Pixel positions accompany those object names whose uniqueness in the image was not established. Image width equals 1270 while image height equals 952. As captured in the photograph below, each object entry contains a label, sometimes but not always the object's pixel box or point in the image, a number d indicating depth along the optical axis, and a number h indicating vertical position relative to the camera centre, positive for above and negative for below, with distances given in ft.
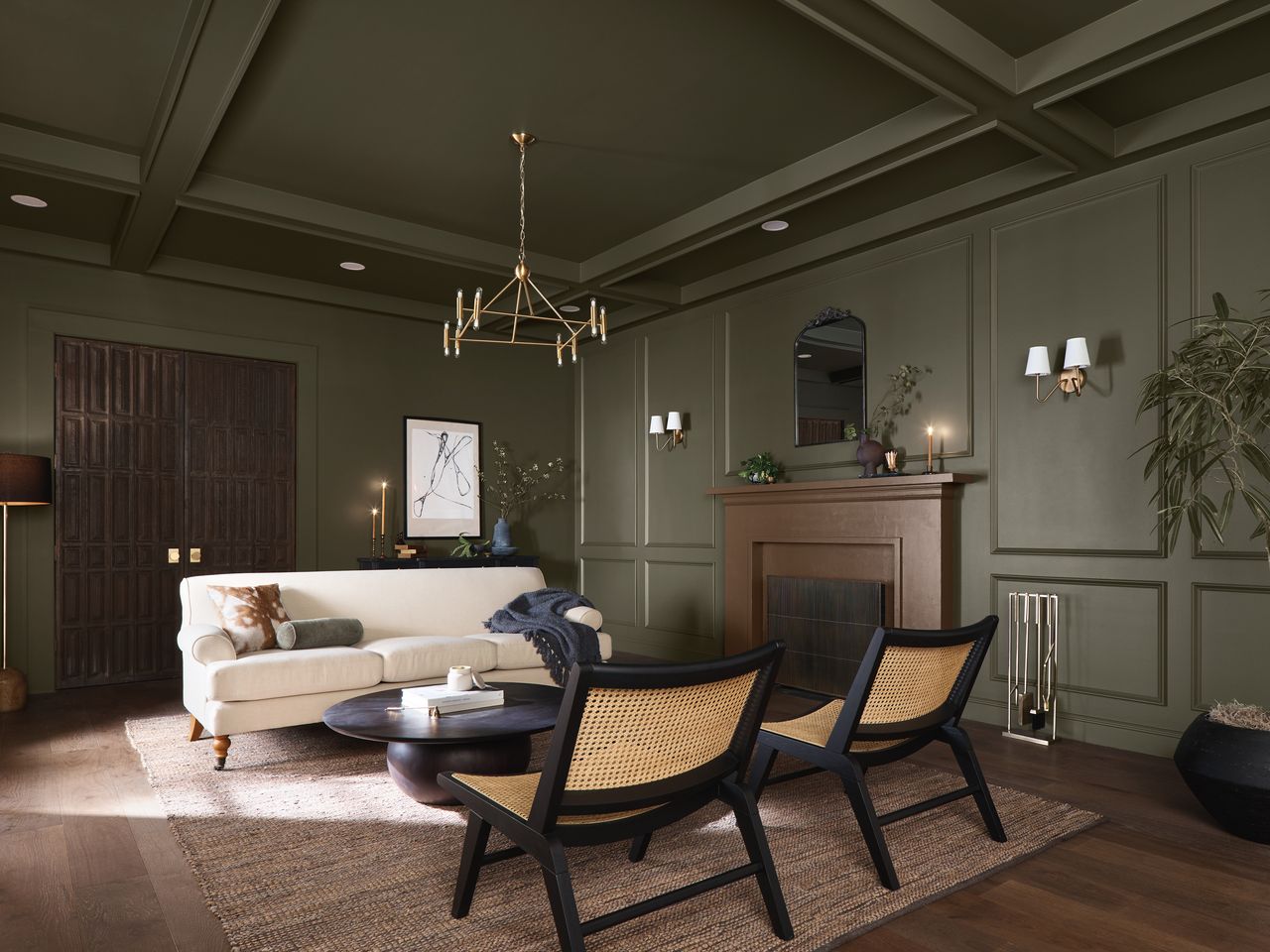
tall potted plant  9.25 +0.04
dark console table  20.38 -2.11
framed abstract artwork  22.58 +0.02
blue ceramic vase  22.33 -1.65
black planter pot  9.10 -3.34
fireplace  15.35 -1.32
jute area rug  7.16 -3.93
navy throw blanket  14.85 -2.75
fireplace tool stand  13.79 -3.27
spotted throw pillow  13.20 -2.16
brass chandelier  12.14 +2.52
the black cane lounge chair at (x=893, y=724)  8.10 -2.56
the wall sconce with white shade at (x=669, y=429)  21.50 +1.24
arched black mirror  17.56 +2.09
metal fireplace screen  16.61 -3.11
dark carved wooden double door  18.11 -0.19
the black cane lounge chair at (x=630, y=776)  5.94 -2.32
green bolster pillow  13.35 -2.52
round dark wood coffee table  9.32 -2.89
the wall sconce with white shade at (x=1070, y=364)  13.41 +1.79
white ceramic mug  10.85 -2.61
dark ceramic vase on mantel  16.40 +0.41
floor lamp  15.80 -0.15
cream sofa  11.99 -2.74
